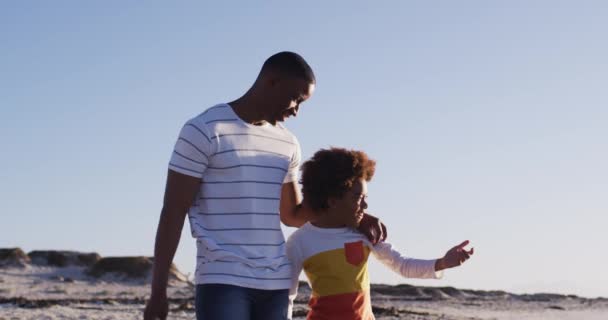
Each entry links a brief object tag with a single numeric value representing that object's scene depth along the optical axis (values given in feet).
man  11.57
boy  13.38
